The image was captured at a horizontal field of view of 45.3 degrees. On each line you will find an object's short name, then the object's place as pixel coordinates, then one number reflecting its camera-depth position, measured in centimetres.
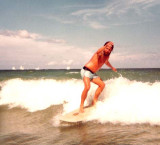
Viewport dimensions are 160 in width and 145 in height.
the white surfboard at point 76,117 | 554
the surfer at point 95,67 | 563
